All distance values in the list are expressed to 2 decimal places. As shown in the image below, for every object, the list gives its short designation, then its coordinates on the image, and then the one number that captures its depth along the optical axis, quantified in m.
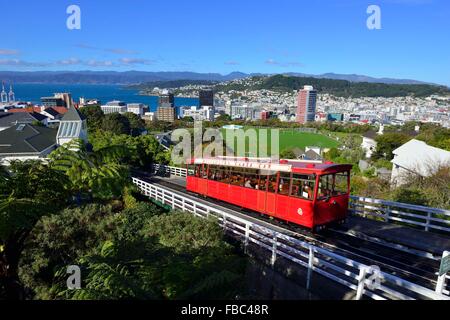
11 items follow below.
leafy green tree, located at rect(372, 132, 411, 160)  64.37
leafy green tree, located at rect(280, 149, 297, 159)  55.81
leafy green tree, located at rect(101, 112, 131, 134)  65.06
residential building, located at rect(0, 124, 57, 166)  29.26
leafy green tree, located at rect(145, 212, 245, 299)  5.68
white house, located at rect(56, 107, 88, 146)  35.38
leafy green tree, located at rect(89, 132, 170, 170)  36.66
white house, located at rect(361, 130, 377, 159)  74.22
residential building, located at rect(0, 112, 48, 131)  58.97
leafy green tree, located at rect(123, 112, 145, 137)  78.46
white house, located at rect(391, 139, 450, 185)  27.16
